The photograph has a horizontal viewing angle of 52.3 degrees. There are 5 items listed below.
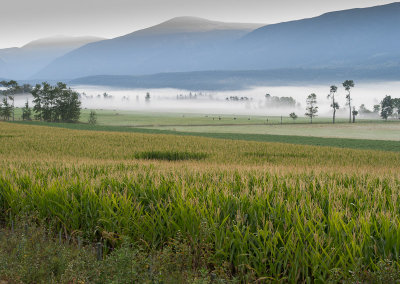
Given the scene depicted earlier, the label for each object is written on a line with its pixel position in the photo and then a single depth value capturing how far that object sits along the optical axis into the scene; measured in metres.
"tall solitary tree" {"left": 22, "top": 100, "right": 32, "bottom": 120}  141.19
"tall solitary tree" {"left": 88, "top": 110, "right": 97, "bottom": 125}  143.00
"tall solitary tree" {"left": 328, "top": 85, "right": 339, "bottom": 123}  181.62
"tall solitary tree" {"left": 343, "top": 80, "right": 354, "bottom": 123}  177.60
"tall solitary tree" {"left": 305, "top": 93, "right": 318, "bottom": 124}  192.89
